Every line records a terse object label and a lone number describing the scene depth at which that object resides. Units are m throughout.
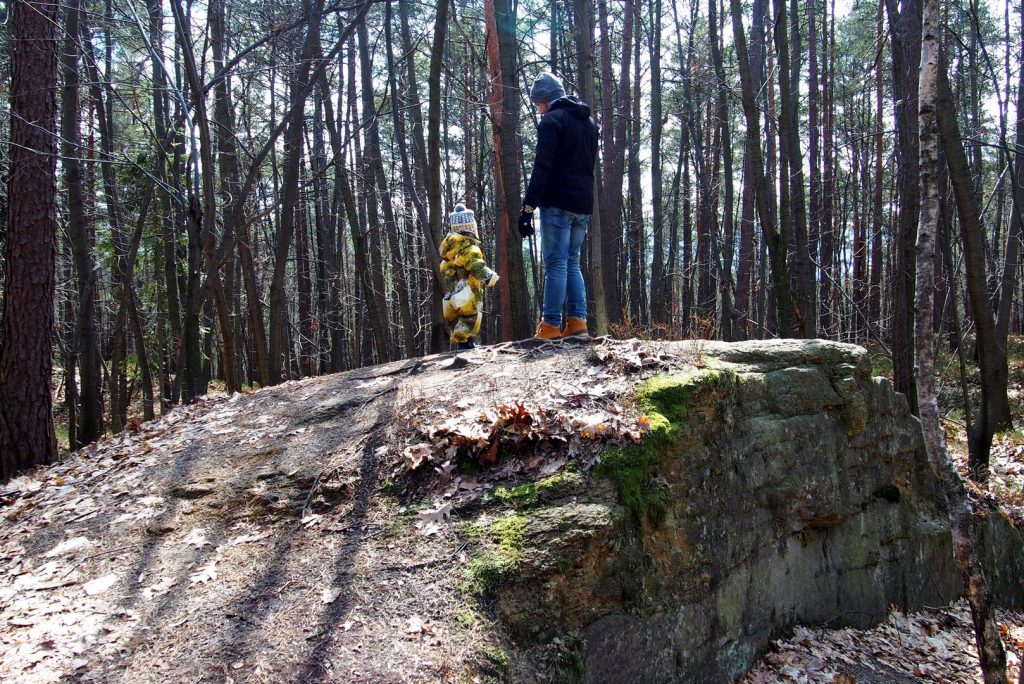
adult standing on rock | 6.28
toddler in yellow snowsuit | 7.30
